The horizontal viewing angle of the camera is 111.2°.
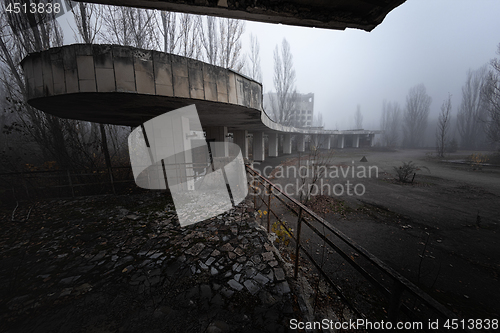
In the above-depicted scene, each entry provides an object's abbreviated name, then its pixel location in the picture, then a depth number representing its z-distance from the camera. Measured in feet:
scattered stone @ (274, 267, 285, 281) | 8.50
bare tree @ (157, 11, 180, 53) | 34.40
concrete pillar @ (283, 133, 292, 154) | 78.58
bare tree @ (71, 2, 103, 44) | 24.89
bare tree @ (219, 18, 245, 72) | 43.19
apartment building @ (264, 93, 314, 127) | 209.22
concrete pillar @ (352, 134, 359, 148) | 129.93
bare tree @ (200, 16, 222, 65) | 42.61
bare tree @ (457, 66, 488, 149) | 114.62
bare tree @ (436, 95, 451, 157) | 66.50
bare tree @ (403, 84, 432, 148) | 139.23
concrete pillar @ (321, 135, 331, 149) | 115.55
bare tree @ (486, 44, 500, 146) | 49.70
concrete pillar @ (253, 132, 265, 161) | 56.59
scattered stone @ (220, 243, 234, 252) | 10.73
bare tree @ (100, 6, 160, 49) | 31.81
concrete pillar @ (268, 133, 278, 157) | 66.03
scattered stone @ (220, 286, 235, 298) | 7.56
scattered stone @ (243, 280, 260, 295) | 7.75
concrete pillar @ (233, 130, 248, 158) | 42.98
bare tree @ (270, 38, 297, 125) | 81.05
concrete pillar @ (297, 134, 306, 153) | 93.97
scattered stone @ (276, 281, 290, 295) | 7.71
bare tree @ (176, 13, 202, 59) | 35.60
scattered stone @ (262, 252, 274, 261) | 9.89
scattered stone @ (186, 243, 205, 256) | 10.41
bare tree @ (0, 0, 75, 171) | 21.72
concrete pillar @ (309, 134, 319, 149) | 103.48
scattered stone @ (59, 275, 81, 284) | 8.47
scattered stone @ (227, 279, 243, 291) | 7.92
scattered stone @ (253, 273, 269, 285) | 8.31
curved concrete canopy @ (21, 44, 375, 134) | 9.94
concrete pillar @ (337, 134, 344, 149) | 124.34
